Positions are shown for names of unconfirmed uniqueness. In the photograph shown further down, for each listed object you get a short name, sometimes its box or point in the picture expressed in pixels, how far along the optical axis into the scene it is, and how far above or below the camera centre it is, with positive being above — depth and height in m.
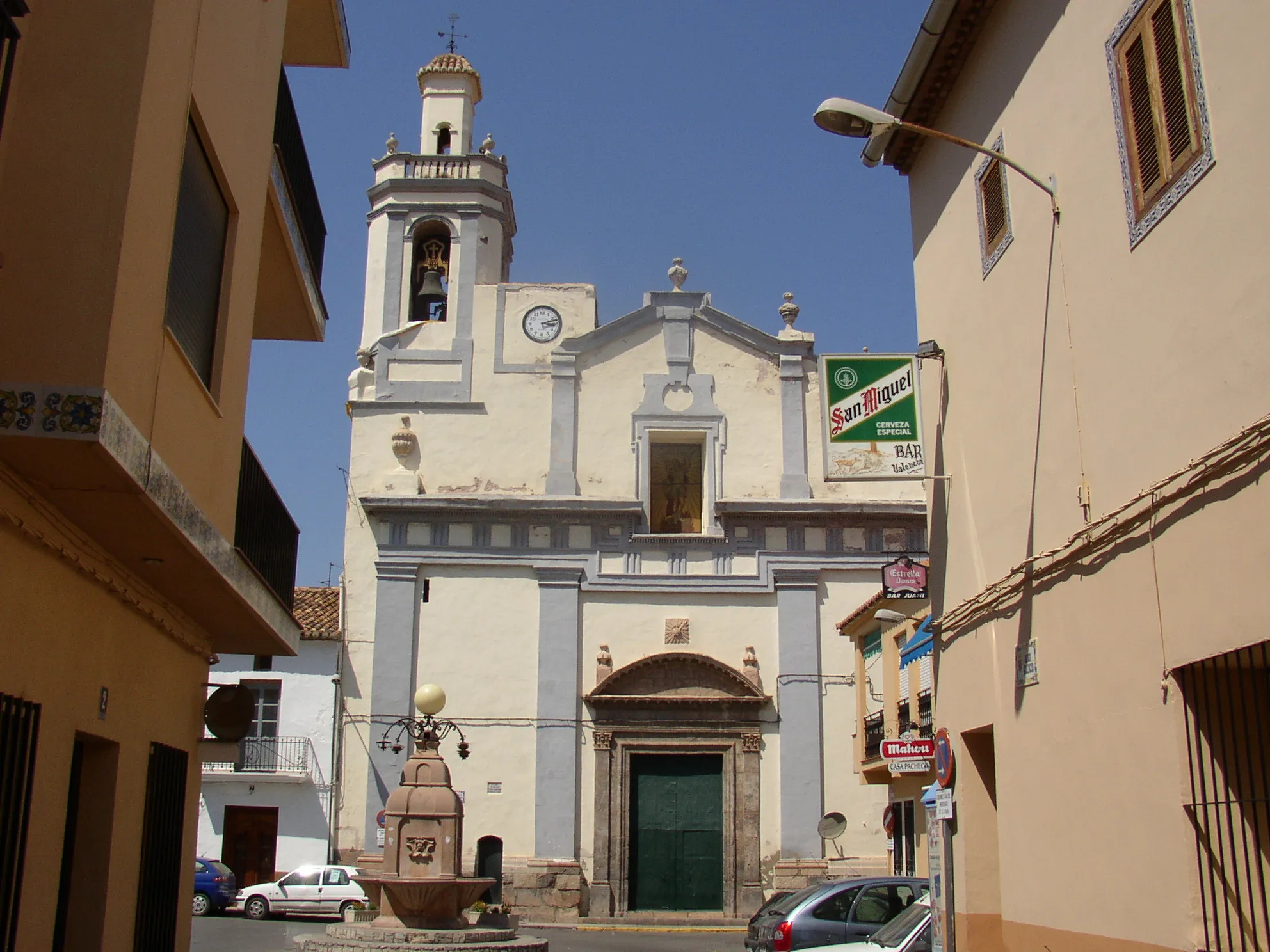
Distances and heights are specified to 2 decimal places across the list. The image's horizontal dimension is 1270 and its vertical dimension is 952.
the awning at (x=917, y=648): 17.56 +2.25
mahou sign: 13.46 +0.62
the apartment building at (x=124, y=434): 6.03 +1.91
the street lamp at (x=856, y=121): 9.28 +4.86
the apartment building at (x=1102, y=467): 6.17 +1.96
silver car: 14.33 -1.11
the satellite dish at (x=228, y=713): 10.61 +0.72
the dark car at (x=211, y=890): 24.72 -1.57
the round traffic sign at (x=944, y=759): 10.62 +0.42
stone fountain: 13.79 -0.72
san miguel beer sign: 10.38 +3.09
